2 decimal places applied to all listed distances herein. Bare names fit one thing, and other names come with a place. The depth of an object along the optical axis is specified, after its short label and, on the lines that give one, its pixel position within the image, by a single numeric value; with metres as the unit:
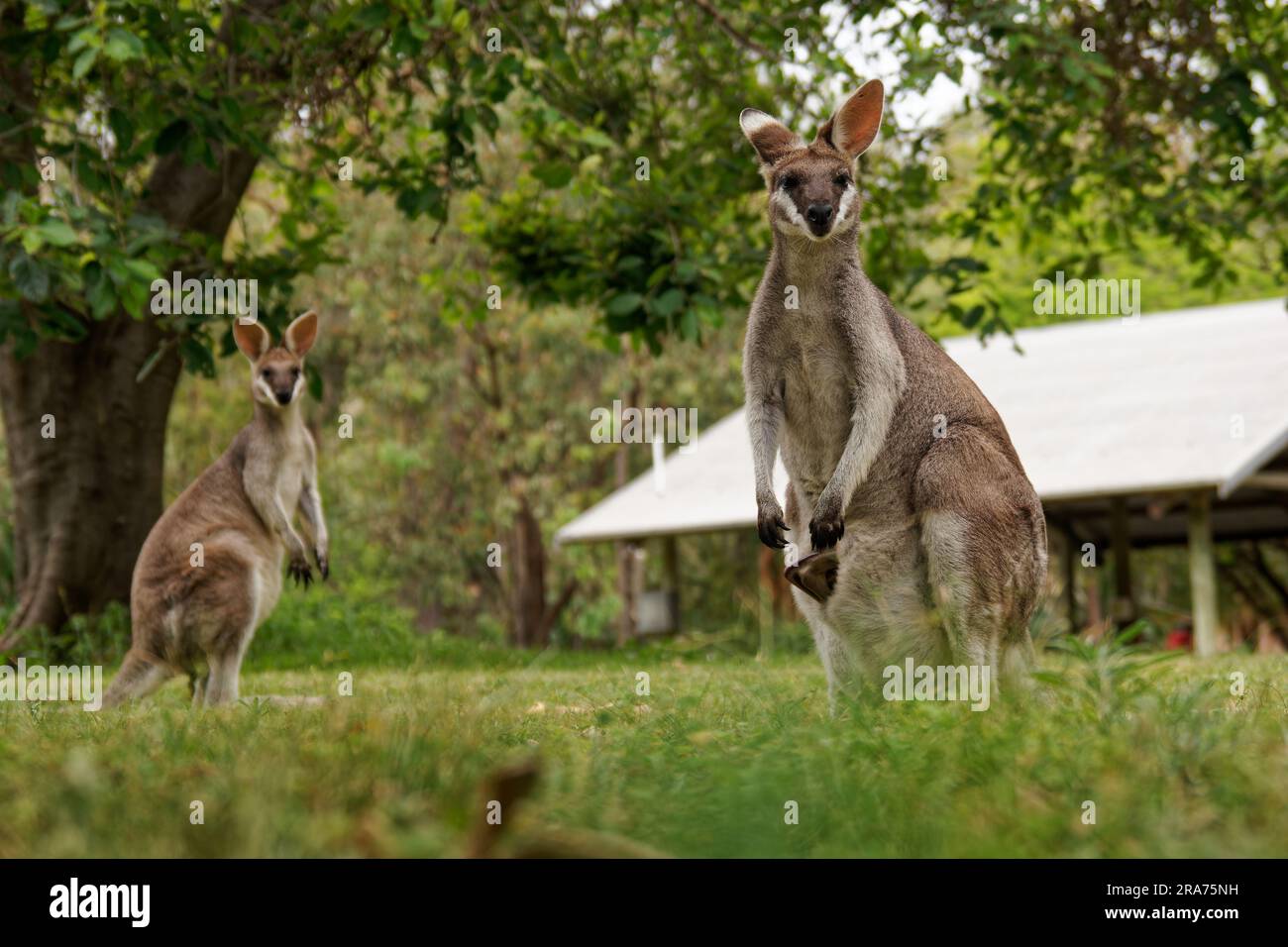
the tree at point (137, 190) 7.34
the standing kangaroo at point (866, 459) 4.99
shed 15.46
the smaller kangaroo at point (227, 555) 6.78
